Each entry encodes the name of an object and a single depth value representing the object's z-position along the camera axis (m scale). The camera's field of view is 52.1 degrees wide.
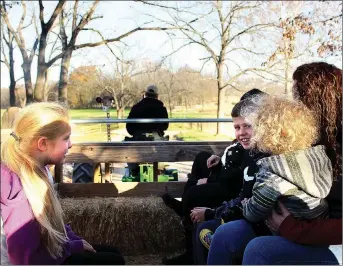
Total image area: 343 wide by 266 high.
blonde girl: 1.01
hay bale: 2.04
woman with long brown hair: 1.08
